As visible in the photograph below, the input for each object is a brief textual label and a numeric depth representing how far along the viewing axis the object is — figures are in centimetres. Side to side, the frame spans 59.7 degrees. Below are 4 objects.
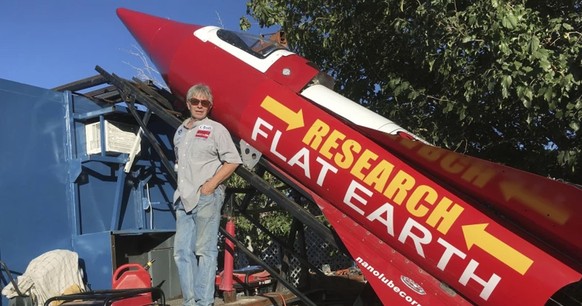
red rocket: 329
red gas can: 495
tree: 383
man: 372
